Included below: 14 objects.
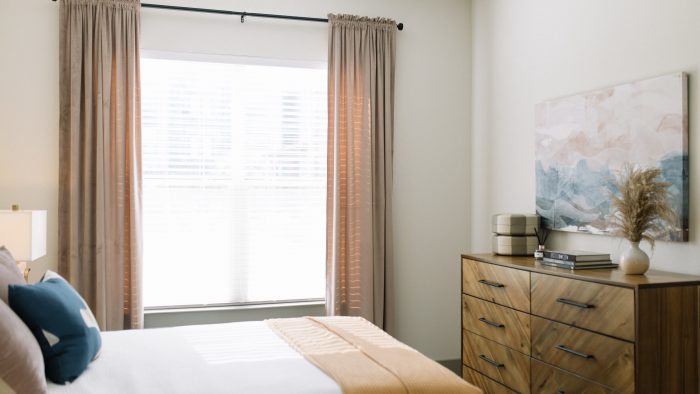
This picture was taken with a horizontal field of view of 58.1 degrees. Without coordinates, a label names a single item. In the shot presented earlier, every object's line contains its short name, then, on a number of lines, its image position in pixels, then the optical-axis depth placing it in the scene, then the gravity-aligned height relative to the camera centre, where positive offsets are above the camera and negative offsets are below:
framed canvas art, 2.80 +0.23
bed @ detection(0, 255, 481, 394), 1.94 -0.62
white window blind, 4.03 +0.07
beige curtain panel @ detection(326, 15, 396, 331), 4.21 +0.16
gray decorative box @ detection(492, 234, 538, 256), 3.62 -0.30
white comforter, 2.04 -0.62
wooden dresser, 2.45 -0.60
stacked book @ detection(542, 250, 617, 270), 2.93 -0.32
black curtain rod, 3.93 +1.16
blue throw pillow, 2.04 -0.45
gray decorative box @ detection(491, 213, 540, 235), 3.62 -0.18
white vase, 2.71 -0.30
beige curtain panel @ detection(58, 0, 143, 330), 3.73 +0.21
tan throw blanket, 2.12 -0.62
